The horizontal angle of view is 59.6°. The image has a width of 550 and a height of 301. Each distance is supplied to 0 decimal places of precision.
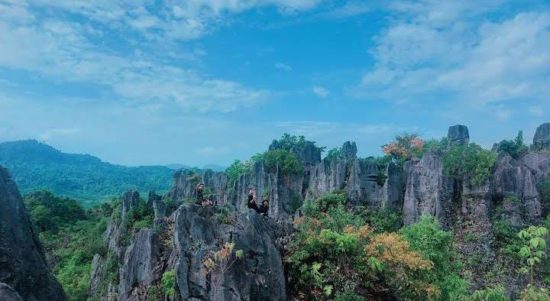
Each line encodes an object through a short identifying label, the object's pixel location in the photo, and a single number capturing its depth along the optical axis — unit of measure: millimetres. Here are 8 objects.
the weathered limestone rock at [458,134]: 40434
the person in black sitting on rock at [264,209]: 13976
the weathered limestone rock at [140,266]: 13707
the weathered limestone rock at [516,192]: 28302
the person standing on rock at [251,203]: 13695
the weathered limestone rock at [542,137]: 34372
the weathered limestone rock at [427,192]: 29133
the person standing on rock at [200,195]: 14148
